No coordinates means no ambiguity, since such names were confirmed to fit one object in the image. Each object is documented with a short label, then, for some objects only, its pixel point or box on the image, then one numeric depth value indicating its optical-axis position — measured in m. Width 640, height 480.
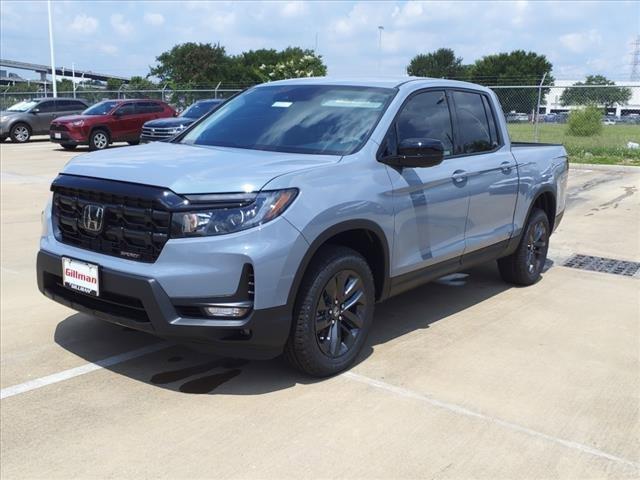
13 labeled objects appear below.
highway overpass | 124.69
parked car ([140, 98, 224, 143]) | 17.19
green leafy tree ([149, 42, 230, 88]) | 87.25
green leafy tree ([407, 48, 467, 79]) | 88.31
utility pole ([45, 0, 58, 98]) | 35.51
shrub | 22.05
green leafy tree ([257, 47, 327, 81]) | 43.94
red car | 20.58
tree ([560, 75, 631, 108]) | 21.25
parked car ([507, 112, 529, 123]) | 23.90
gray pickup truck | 3.54
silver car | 23.86
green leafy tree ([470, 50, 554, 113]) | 77.54
